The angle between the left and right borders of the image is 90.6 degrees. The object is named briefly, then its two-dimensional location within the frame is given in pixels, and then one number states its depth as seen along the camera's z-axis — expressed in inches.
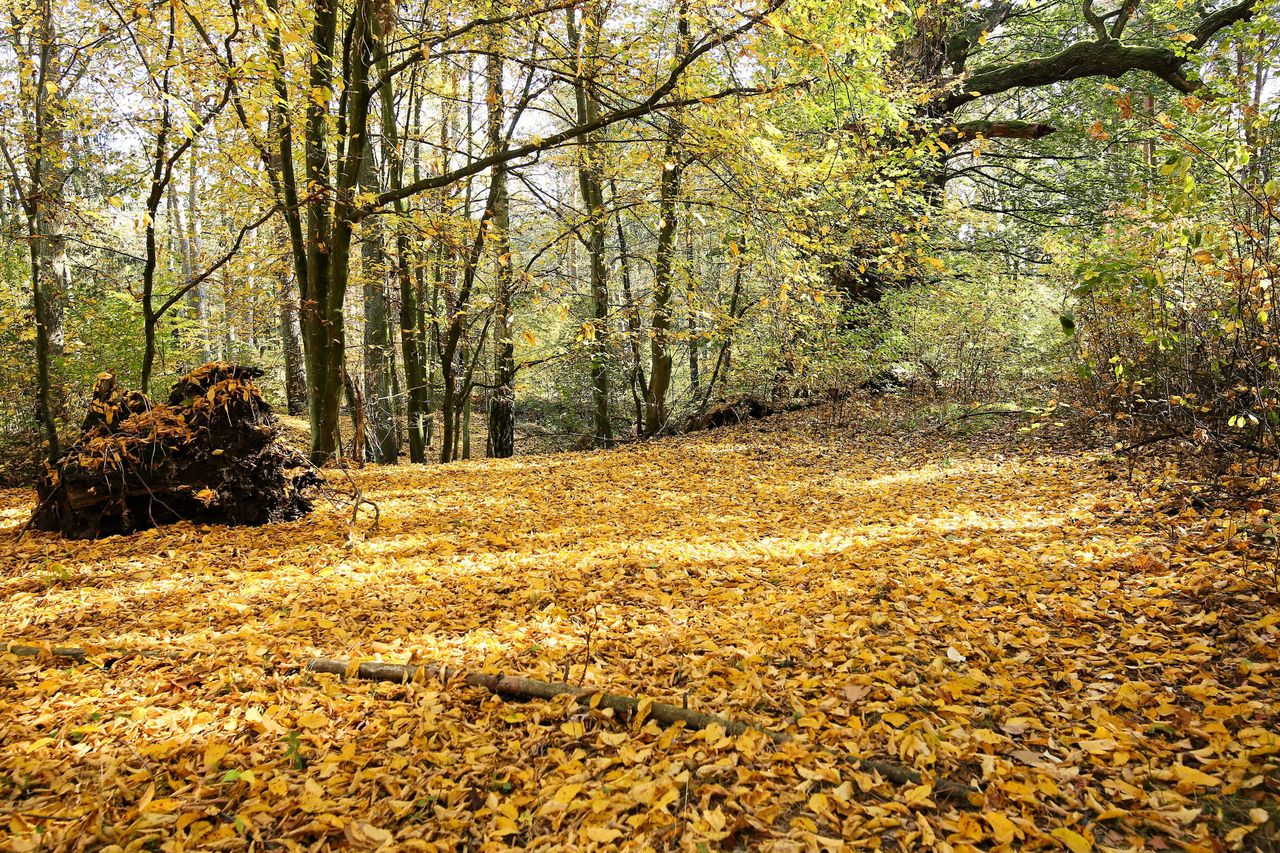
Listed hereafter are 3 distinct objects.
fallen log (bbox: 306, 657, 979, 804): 83.7
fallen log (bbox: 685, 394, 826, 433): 474.6
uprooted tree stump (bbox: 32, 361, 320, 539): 182.9
